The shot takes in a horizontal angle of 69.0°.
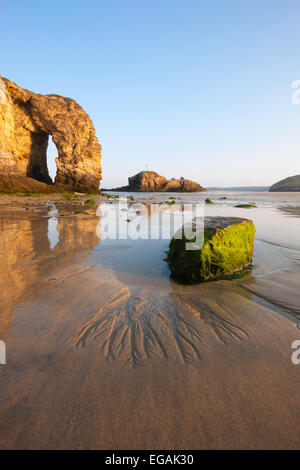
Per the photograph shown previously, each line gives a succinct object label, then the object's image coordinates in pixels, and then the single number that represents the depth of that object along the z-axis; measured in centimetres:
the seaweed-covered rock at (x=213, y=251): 292
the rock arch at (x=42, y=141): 1848
